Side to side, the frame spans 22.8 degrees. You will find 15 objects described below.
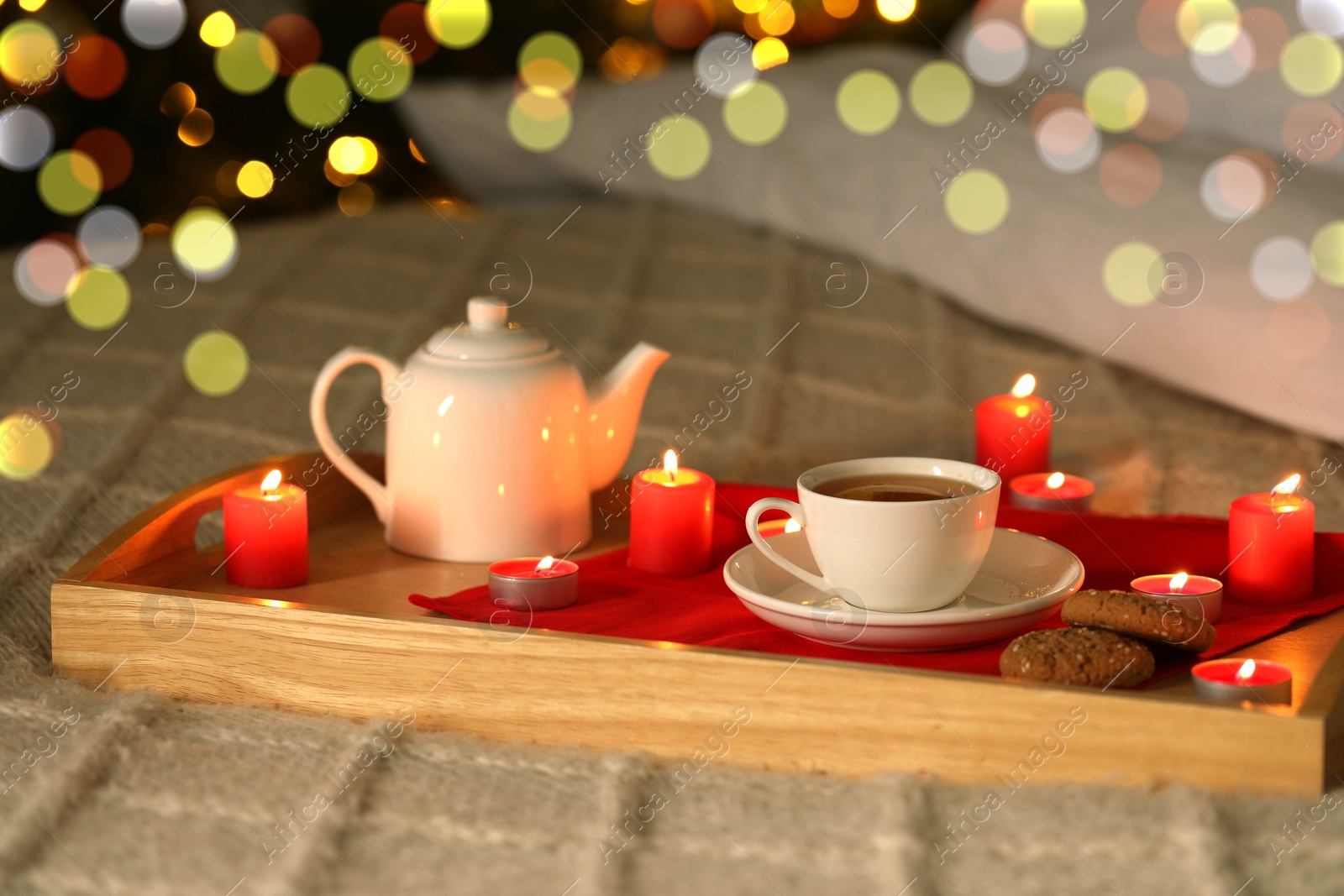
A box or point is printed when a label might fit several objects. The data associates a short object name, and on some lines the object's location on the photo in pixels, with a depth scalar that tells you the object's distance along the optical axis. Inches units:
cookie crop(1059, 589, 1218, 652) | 53.9
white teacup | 54.8
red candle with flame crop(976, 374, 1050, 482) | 64.7
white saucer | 54.5
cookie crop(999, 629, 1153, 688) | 53.2
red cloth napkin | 55.1
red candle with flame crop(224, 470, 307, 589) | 58.3
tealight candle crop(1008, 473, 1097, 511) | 62.5
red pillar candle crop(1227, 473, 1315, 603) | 57.5
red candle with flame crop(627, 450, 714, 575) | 59.0
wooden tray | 52.5
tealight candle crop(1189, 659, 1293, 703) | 52.8
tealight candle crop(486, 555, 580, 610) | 56.8
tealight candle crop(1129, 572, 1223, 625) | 55.9
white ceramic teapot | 59.5
